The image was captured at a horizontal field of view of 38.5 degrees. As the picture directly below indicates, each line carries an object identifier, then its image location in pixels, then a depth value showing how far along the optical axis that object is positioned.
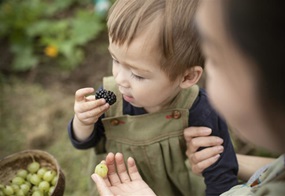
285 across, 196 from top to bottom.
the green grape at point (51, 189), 1.30
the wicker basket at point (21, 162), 1.40
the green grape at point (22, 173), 1.40
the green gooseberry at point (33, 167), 1.42
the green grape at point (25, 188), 1.34
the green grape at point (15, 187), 1.32
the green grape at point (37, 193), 1.31
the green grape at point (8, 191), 1.29
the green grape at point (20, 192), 1.31
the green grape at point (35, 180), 1.38
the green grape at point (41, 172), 1.40
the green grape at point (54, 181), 1.36
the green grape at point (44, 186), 1.34
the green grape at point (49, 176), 1.37
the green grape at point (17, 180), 1.36
